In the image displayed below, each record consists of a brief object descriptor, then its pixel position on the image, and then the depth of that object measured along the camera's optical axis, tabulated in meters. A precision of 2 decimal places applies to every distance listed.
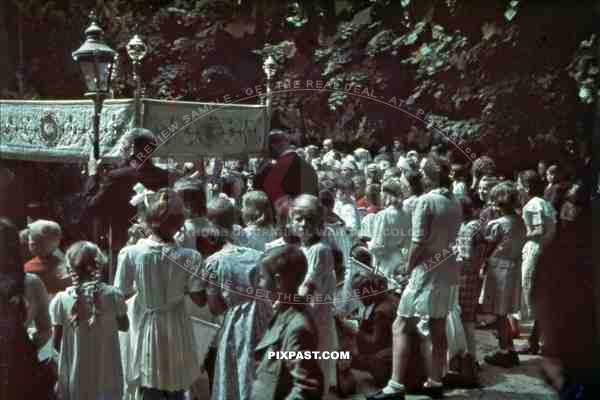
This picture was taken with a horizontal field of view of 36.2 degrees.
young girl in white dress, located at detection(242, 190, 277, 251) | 4.55
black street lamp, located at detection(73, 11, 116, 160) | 4.98
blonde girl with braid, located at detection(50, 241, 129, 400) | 4.30
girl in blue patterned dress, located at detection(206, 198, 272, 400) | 4.38
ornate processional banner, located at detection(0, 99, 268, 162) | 4.96
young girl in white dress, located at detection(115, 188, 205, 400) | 4.34
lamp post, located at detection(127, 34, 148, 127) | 5.23
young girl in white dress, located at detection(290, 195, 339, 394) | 4.52
